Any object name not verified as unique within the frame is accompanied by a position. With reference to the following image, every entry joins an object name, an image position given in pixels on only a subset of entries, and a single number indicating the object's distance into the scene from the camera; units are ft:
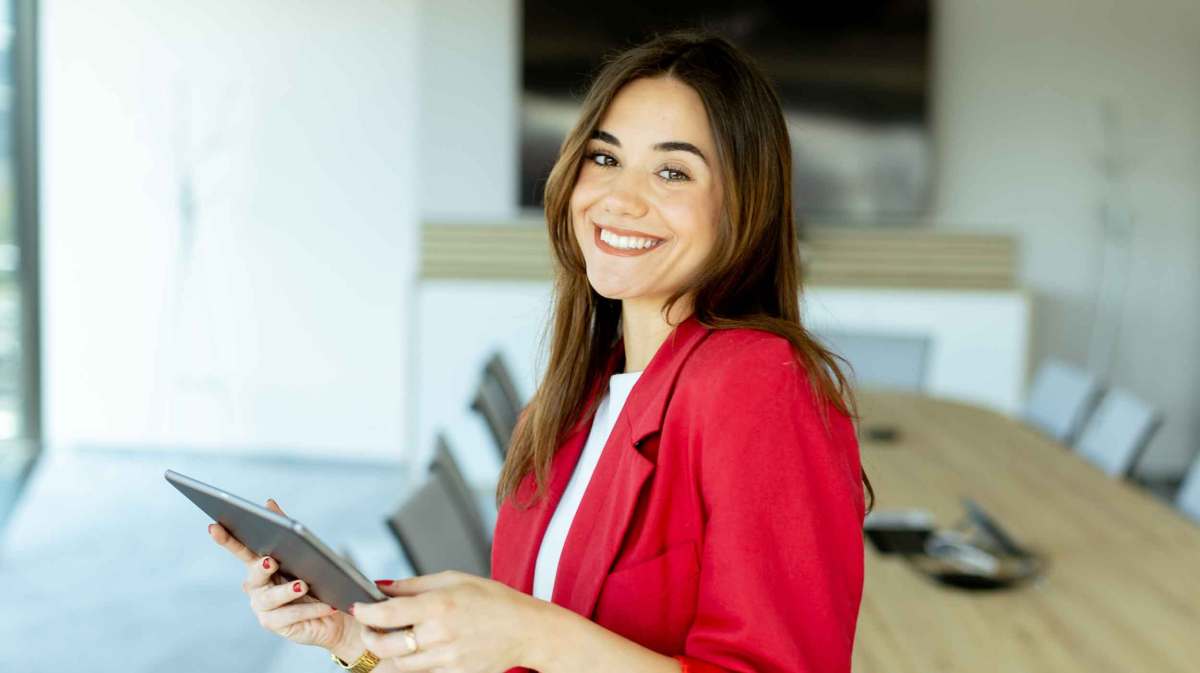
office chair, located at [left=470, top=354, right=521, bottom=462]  12.85
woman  4.04
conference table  7.60
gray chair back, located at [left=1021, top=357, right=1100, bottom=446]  15.48
